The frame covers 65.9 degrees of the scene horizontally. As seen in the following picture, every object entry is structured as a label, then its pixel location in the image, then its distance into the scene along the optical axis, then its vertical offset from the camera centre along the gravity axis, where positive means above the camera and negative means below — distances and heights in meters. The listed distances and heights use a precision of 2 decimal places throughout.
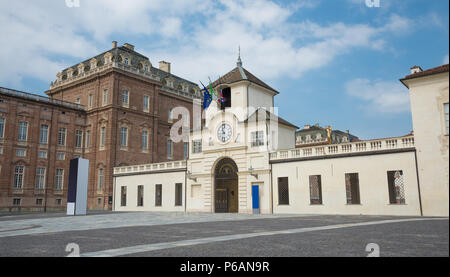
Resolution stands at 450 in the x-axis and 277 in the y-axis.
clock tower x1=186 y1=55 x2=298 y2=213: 31.00 +4.65
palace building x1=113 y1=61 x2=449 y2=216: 24.66 +2.20
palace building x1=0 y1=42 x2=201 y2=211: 44.16 +9.52
